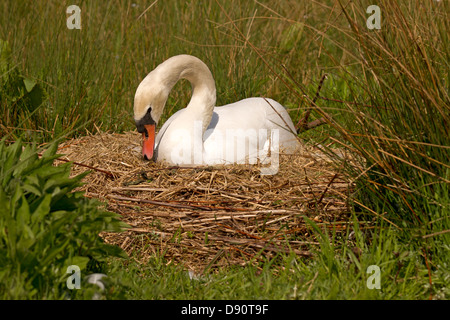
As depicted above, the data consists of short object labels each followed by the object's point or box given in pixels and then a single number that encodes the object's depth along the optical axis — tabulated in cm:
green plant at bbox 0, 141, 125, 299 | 574
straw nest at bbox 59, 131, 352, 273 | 795
